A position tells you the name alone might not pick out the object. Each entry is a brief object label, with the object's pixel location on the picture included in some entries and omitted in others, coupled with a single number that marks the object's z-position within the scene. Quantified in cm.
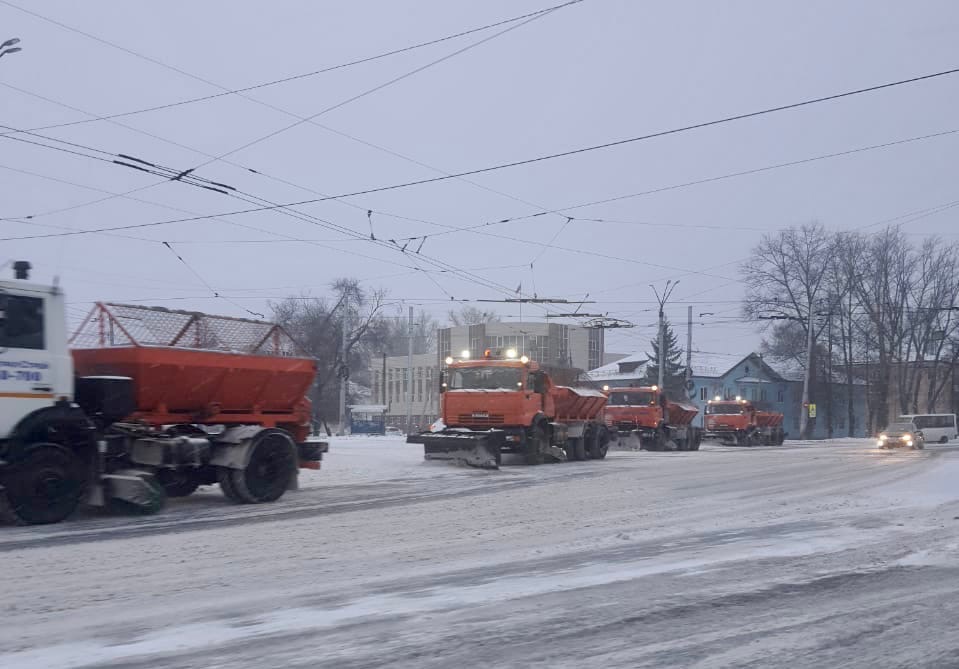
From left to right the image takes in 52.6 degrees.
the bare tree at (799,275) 6262
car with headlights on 4075
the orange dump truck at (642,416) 3616
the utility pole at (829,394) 7056
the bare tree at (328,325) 5406
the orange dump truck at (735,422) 4744
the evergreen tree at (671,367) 7129
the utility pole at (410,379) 5725
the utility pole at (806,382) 5831
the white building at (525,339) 9156
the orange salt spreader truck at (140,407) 1121
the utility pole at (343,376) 4109
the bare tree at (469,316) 9501
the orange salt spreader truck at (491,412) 2258
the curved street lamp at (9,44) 1608
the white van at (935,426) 6091
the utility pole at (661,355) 4863
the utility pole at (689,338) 5305
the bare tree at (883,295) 6269
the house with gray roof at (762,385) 8250
